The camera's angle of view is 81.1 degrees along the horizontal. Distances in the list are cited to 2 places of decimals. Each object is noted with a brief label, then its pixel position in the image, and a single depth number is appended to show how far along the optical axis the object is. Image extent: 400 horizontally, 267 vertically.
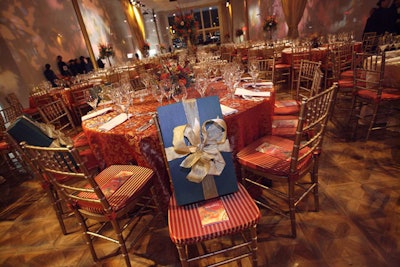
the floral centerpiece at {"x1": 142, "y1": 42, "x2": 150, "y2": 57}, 12.06
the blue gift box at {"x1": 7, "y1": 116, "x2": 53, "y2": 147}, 1.58
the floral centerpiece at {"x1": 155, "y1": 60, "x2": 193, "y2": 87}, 2.08
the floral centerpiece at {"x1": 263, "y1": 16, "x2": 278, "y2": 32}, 8.26
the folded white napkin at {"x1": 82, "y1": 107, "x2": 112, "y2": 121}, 2.17
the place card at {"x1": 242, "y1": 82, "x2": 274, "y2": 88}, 2.29
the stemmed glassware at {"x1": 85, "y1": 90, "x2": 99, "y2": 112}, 2.32
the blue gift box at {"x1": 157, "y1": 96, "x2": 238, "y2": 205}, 1.28
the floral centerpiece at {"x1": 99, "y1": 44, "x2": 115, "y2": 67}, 8.27
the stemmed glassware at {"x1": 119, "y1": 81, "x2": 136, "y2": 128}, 1.83
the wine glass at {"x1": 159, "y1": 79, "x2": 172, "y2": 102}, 1.98
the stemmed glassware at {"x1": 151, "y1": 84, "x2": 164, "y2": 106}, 1.97
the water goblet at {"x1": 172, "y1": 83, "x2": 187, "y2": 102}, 1.95
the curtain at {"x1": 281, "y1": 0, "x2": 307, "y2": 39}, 7.88
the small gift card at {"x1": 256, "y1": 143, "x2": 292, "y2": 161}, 1.68
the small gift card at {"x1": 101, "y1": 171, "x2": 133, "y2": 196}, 1.59
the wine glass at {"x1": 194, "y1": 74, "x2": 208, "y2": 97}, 1.96
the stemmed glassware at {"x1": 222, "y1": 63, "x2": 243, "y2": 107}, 2.03
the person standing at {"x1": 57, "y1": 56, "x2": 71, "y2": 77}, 7.64
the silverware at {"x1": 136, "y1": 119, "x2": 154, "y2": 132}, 1.66
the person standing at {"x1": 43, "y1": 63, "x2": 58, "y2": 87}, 7.10
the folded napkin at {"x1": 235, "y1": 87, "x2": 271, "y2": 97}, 2.00
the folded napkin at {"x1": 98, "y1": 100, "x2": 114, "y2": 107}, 2.64
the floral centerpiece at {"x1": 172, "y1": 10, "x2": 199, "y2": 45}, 6.04
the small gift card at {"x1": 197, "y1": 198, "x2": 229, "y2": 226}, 1.20
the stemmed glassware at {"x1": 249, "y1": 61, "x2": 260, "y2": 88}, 2.35
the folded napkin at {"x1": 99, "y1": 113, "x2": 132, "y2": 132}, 1.80
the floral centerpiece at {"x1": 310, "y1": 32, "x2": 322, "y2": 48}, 5.38
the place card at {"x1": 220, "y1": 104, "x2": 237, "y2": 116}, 1.70
